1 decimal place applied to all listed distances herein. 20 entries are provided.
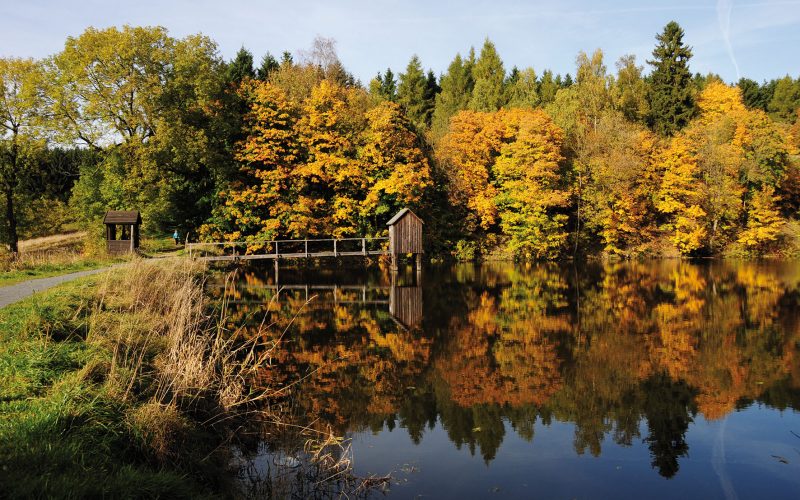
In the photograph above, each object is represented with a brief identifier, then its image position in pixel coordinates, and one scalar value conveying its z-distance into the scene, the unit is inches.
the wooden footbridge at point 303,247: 1216.2
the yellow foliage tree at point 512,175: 1552.7
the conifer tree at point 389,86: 2378.2
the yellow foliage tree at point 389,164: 1382.9
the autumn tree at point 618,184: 1633.9
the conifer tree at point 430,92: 2454.5
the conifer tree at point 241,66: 1915.6
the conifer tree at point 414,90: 2383.1
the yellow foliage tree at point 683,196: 1609.3
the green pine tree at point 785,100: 2687.0
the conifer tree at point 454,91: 2156.7
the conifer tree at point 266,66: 2073.5
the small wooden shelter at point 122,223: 1097.4
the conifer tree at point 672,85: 1903.3
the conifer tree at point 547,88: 2271.9
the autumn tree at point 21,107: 1206.3
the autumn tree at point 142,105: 1215.6
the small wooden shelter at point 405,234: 1222.3
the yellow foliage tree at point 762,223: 1632.6
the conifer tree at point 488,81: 1984.5
